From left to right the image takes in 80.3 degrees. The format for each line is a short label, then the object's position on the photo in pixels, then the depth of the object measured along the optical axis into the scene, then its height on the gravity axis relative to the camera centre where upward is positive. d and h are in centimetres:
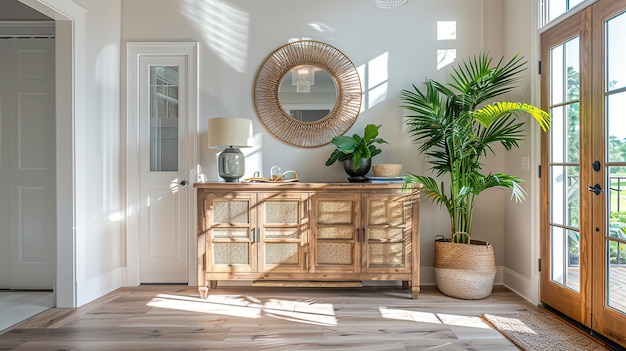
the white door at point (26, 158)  321 +15
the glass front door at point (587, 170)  212 +2
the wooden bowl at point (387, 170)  309 +4
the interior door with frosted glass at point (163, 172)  341 +3
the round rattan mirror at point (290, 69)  338 +75
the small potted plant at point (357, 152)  304 +19
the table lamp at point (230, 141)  303 +28
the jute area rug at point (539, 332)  213 -99
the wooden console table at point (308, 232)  290 -45
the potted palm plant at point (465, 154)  289 +16
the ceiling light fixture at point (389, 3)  228 +106
